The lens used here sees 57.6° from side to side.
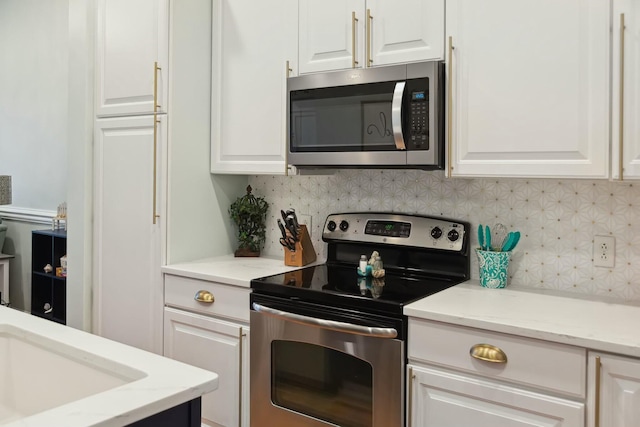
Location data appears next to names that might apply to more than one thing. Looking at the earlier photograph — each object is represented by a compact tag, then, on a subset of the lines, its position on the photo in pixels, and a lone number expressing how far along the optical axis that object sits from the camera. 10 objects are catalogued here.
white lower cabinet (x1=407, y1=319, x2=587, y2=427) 1.66
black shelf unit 4.11
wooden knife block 2.70
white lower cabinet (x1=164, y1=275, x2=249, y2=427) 2.41
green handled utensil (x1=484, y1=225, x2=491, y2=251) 2.24
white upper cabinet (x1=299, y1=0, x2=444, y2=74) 2.16
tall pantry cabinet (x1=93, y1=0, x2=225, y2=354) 2.71
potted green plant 2.96
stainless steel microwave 2.13
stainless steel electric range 1.96
